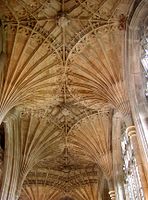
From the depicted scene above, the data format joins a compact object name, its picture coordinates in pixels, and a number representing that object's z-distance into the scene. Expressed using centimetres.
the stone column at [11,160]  1137
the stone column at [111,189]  1229
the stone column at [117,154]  1225
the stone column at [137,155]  807
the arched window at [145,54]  999
